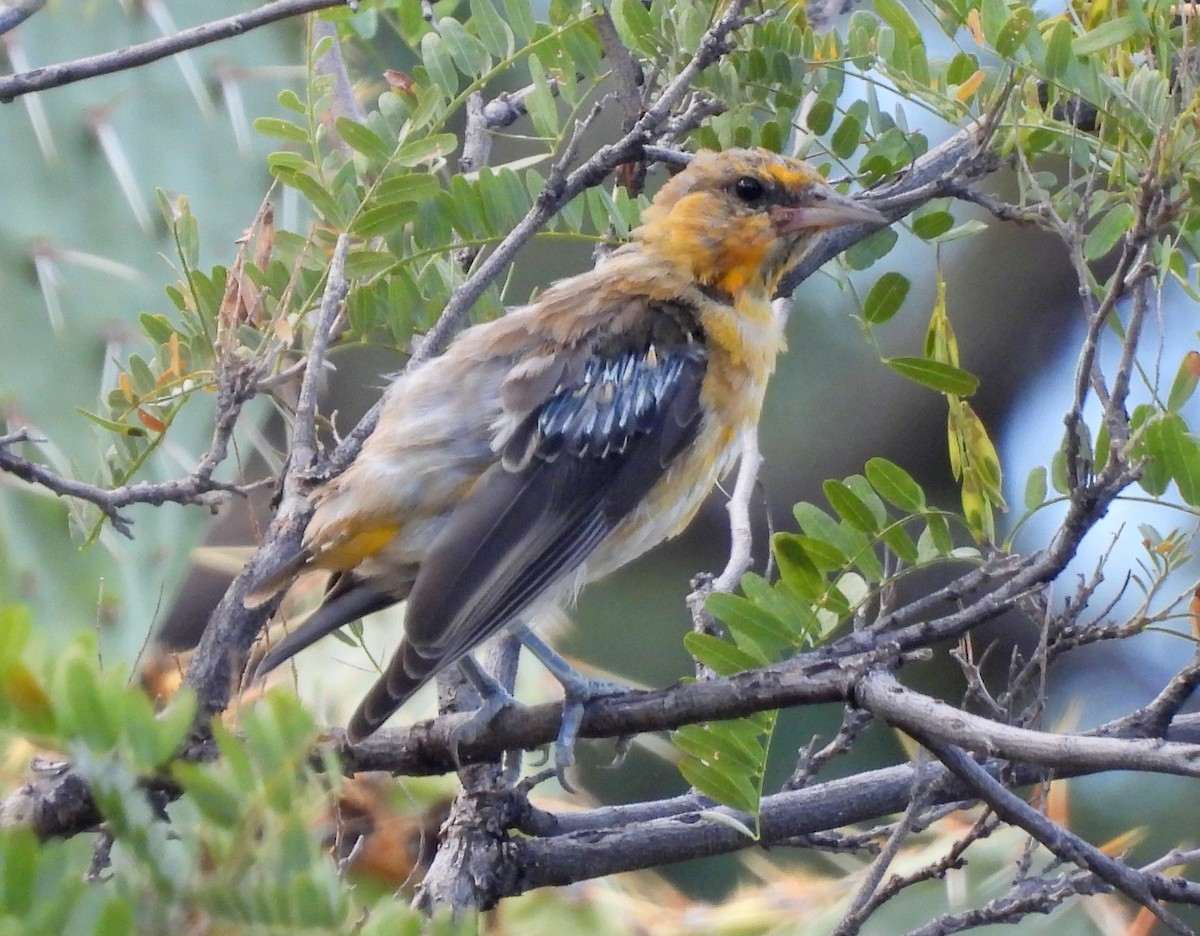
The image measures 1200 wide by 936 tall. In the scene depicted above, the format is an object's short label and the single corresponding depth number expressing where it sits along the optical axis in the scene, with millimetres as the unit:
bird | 5449
